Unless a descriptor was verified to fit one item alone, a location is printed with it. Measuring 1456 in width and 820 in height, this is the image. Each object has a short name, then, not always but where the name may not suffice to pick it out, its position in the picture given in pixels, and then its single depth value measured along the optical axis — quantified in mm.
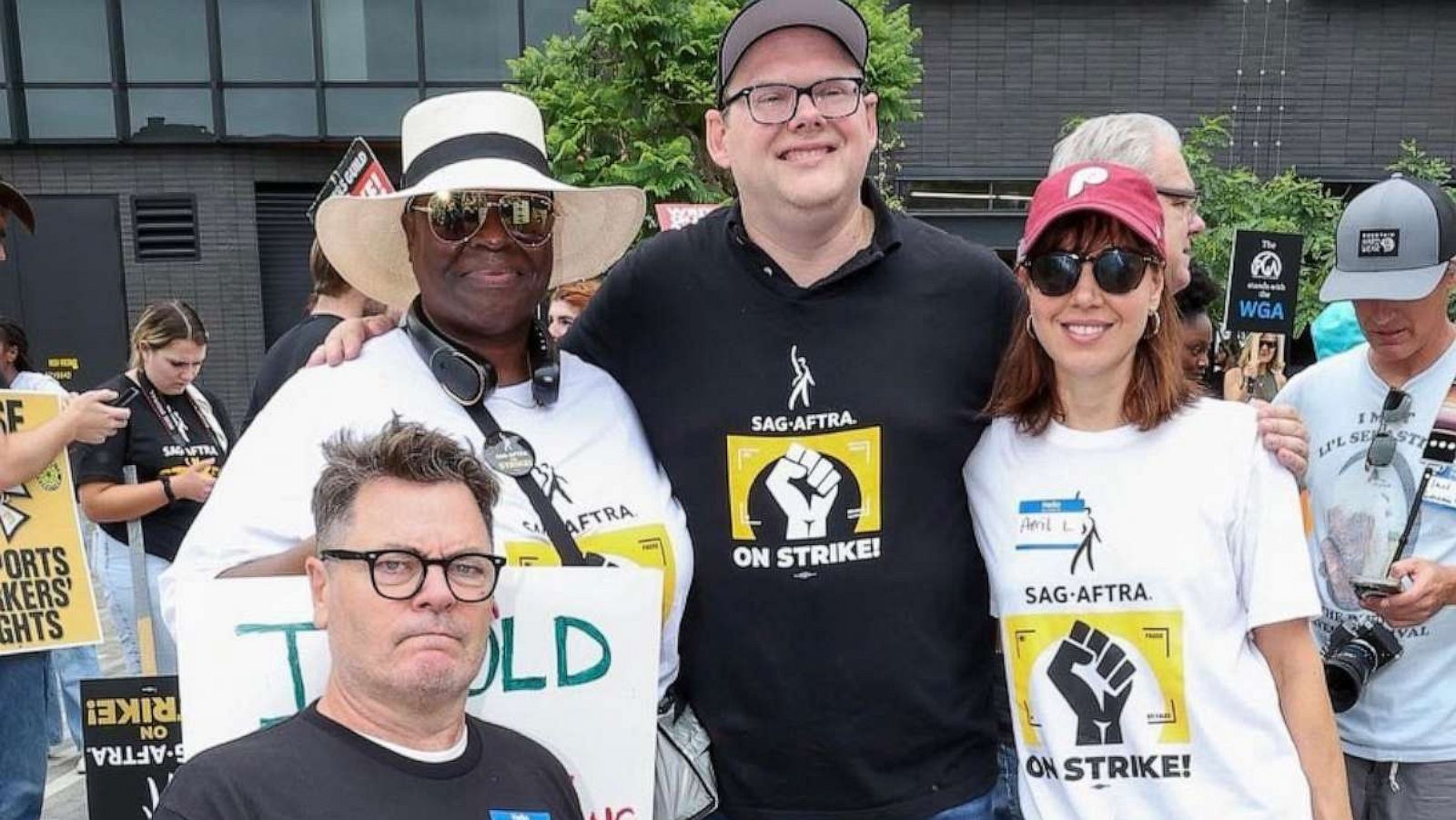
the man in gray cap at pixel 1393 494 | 2828
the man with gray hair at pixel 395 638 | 1753
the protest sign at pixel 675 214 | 8008
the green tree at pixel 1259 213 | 10453
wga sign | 6250
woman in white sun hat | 2082
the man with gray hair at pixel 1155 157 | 2557
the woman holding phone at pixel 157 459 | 5312
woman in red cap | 1967
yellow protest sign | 3846
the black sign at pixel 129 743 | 3506
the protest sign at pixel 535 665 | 2031
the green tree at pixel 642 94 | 9094
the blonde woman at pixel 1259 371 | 5734
